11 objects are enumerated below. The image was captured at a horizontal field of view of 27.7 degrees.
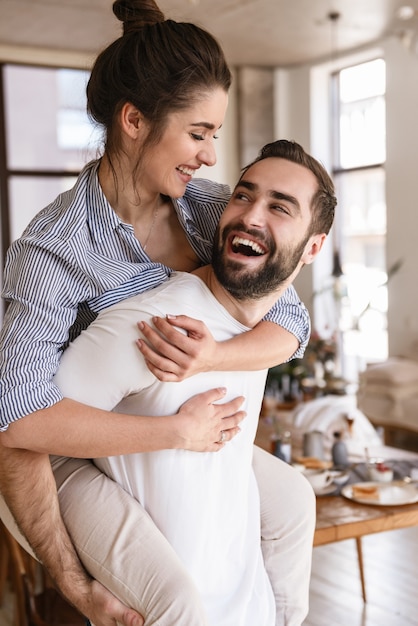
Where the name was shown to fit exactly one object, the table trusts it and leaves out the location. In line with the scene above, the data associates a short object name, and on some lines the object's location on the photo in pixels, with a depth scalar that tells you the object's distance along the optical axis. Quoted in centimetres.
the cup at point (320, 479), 348
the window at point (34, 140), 866
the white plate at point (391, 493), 337
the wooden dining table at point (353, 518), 315
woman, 166
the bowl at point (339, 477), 365
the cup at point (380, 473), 365
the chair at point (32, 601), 302
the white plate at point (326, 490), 348
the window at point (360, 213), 872
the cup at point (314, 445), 412
